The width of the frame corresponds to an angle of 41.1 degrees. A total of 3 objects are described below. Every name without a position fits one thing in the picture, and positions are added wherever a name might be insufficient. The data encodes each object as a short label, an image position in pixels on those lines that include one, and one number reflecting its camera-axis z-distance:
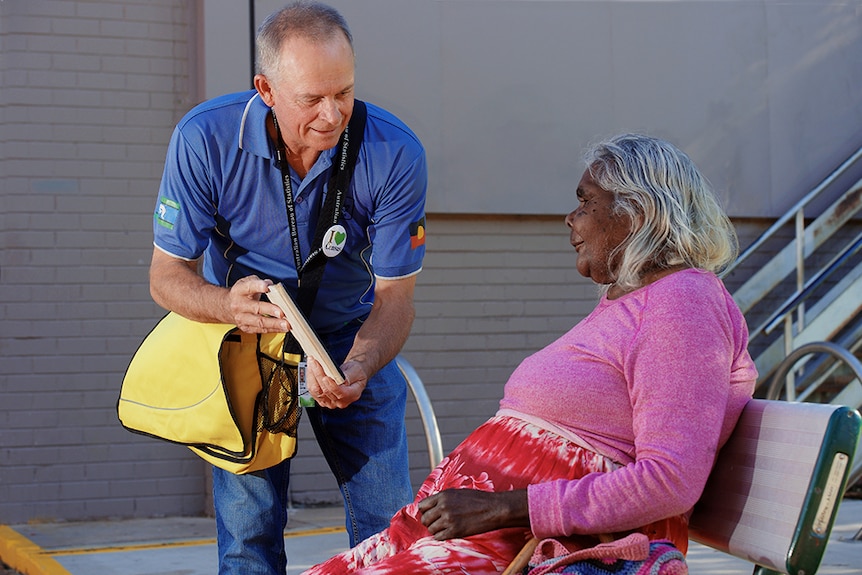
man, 3.01
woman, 2.26
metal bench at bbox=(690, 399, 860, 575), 2.24
